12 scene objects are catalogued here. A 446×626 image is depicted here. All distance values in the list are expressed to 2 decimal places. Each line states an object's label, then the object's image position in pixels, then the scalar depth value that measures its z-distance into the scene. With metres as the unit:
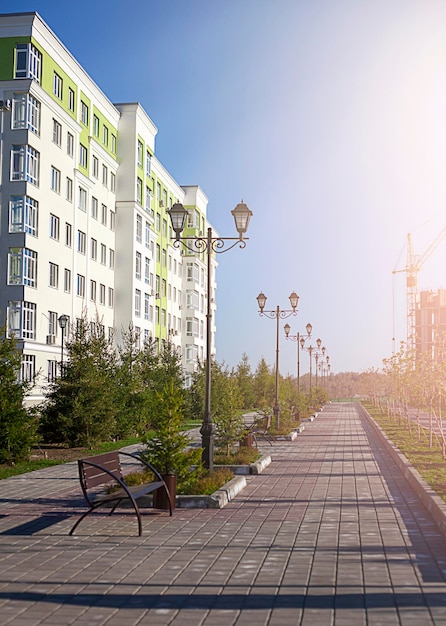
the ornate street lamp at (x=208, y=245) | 13.83
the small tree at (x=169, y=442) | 11.08
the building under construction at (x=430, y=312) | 136.62
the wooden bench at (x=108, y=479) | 8.76
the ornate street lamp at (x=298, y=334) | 37.78
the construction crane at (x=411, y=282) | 148.50
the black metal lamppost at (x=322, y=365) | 80.04
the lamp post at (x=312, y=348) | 53.21
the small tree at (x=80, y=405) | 20.61
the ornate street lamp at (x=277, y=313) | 27.58
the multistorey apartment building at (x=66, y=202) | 35.28
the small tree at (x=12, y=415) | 16.28
